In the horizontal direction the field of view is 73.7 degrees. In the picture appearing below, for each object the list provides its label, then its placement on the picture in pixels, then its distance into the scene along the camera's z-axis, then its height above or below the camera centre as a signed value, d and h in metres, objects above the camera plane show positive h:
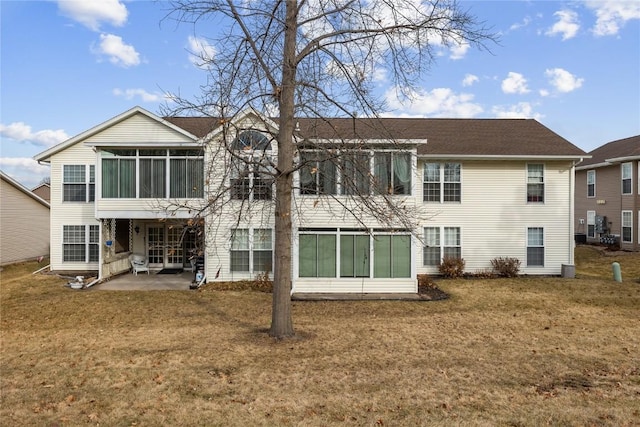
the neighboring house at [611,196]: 24.06 +1.35
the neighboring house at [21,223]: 23.39 -0.23
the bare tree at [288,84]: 7.84 +2.52
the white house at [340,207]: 14.10 +0.48
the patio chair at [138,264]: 17.88 -1.93
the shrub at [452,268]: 16.80 -1.98
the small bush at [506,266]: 17.08 -1.94
